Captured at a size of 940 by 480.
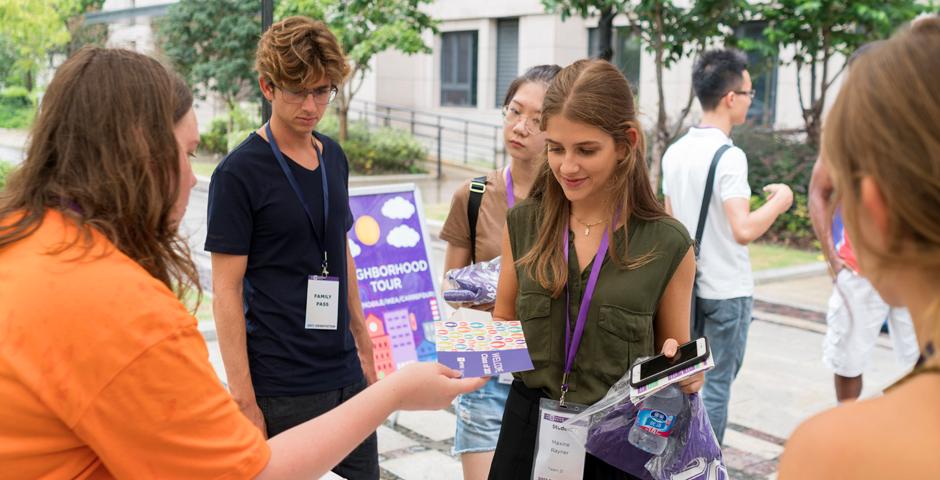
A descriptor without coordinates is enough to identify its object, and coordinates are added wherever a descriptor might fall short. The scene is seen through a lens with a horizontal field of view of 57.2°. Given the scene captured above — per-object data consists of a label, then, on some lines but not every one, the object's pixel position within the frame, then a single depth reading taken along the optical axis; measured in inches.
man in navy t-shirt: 111.3
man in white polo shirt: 167.2
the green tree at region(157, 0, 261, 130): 805.9
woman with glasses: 129.3
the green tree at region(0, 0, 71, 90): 351.3
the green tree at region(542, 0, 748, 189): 404.2
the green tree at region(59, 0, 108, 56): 432.2
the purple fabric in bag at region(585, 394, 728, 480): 86.5
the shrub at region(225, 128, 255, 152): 725.1
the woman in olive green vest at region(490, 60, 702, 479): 93.4
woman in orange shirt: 52.7
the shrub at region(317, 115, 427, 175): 816.9
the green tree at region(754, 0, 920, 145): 430.6
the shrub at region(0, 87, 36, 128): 282.0
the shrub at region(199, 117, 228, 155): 863.7
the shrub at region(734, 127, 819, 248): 492.1
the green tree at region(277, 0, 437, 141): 716.7
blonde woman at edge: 38.9
